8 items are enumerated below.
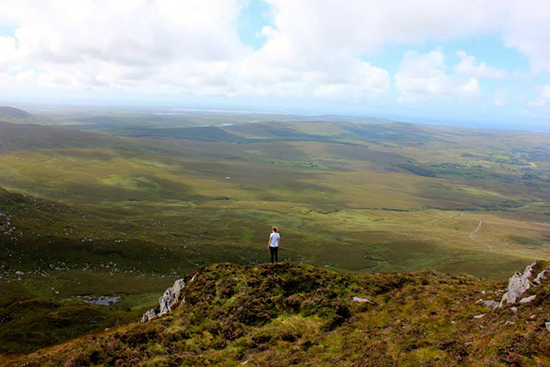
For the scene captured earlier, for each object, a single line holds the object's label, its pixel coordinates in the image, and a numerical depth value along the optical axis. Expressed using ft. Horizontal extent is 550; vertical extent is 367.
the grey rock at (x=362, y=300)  114.52
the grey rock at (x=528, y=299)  89.62
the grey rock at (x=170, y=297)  125.21
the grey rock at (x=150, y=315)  130.41
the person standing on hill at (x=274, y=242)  123.65
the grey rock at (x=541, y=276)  98.57
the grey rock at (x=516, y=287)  96.89
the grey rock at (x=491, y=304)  101.88
